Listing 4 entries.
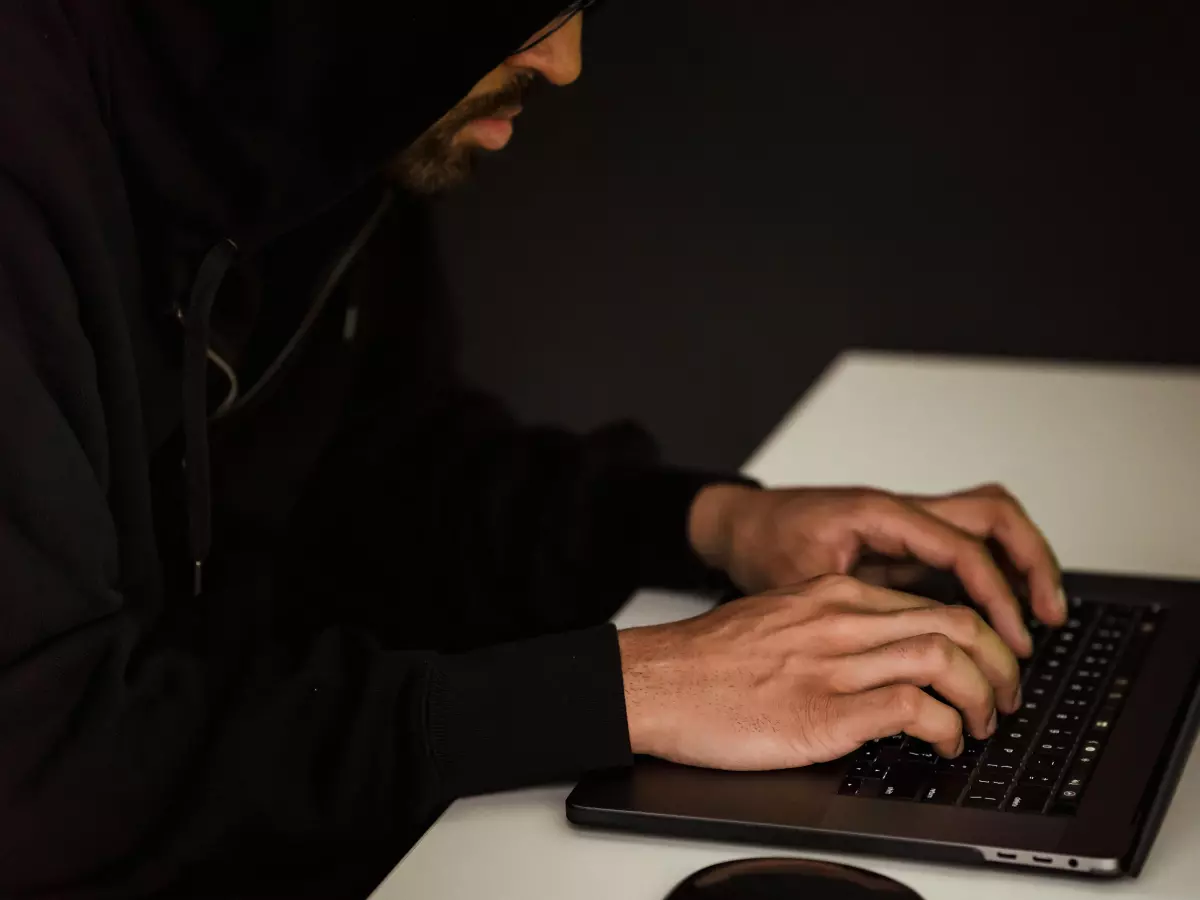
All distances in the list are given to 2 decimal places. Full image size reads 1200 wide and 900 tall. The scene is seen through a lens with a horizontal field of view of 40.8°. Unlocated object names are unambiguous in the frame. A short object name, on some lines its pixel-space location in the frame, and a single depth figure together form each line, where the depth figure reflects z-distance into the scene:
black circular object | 0.71
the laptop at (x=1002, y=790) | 0.77
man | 0.82
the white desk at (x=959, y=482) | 0.79
